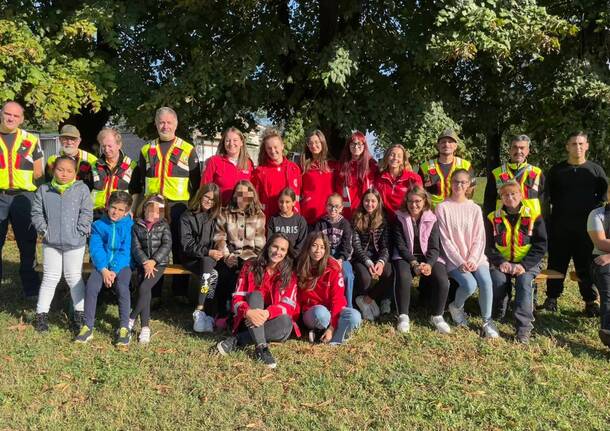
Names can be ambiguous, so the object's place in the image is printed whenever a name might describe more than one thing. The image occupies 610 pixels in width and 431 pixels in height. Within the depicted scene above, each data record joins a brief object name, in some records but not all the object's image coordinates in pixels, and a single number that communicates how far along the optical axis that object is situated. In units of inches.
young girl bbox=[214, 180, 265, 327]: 216.8
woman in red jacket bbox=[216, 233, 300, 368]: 183.6
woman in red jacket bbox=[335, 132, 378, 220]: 233.3
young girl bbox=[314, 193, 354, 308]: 220.1
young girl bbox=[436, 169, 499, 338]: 212.2
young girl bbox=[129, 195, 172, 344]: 208.2
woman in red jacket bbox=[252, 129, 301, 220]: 231.8
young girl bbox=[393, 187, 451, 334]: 213.5
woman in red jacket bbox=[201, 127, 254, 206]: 227.5
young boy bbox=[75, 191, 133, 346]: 199.5
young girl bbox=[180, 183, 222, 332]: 213.5
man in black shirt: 231.6
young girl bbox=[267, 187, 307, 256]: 217.9
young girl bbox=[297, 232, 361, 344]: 192.5
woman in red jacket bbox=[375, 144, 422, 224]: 230.8
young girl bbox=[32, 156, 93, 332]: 202.8
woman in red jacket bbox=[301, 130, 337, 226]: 234.4
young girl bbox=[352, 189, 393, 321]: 218.5
